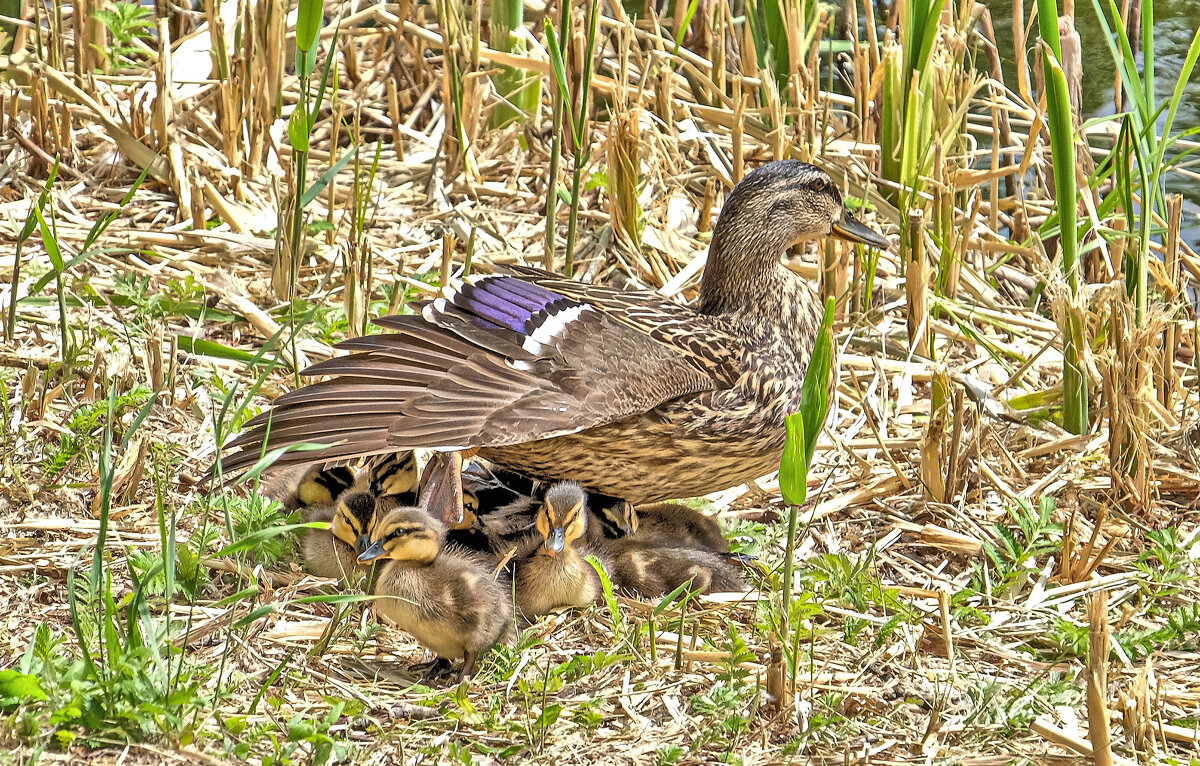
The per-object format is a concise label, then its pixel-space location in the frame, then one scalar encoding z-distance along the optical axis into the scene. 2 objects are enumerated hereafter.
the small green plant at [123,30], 12.37
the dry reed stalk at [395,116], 12.00
